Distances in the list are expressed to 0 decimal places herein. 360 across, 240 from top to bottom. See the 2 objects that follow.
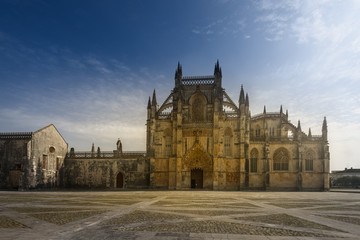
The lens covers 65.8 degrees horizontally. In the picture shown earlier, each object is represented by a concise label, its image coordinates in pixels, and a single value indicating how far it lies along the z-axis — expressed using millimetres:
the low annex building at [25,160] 39438
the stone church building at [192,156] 42625
